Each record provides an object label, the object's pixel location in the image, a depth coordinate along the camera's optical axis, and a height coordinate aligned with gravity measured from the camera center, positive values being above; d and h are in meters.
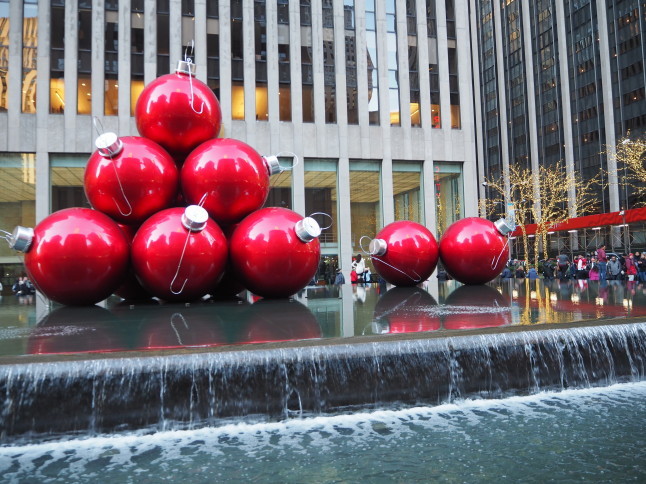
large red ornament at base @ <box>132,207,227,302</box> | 6.89 +0.29
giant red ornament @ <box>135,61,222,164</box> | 7.56 +2.32
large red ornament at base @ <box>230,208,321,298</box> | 7.32 +0.36
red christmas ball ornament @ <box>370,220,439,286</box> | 9.66 +0.37
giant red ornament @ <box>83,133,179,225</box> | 7.12 +1.34
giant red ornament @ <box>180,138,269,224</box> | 7.36 +1.34
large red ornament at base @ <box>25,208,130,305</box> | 6.82 +0.33
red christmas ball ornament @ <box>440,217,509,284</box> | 9.51 +0.36
